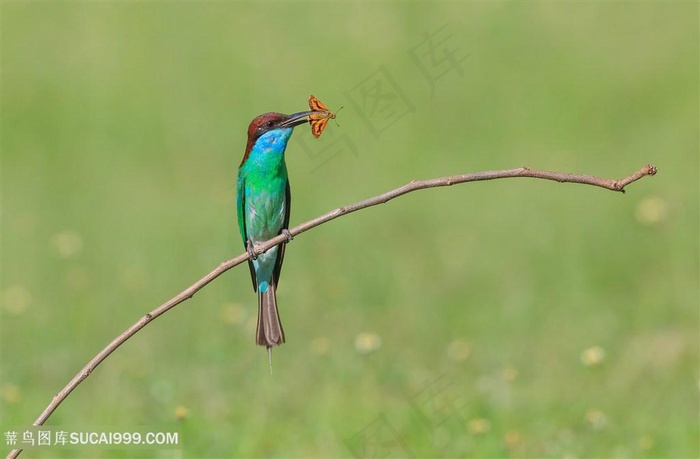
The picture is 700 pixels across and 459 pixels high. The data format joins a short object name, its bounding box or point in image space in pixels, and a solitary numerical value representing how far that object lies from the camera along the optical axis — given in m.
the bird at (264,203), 7.13
